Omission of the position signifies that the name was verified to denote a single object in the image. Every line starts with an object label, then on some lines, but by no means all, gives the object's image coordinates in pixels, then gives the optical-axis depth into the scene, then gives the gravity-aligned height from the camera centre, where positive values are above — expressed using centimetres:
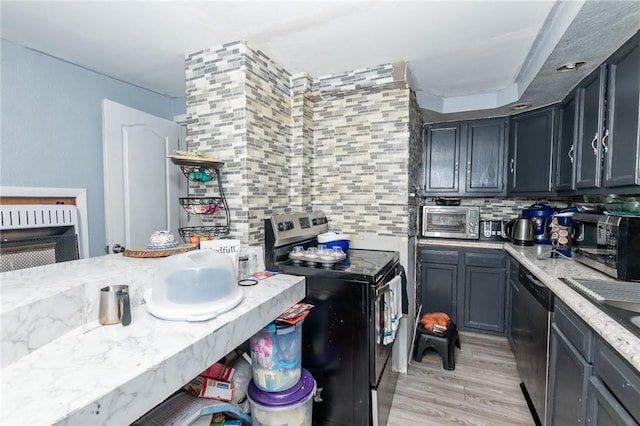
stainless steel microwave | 135 -23
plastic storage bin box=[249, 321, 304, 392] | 135 -72
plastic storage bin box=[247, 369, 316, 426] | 133 -93
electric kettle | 253 -26
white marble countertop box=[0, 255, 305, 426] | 65 -43
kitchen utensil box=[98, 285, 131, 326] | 101 -36
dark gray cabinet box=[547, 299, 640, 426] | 89 -64
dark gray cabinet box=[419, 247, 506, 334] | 270 -80
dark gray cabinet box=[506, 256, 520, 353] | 223 -80
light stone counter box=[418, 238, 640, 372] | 89 -41
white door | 205 +18
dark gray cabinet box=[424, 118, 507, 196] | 286 +43
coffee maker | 252 -20
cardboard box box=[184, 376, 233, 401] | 136 -88
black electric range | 150 -70
